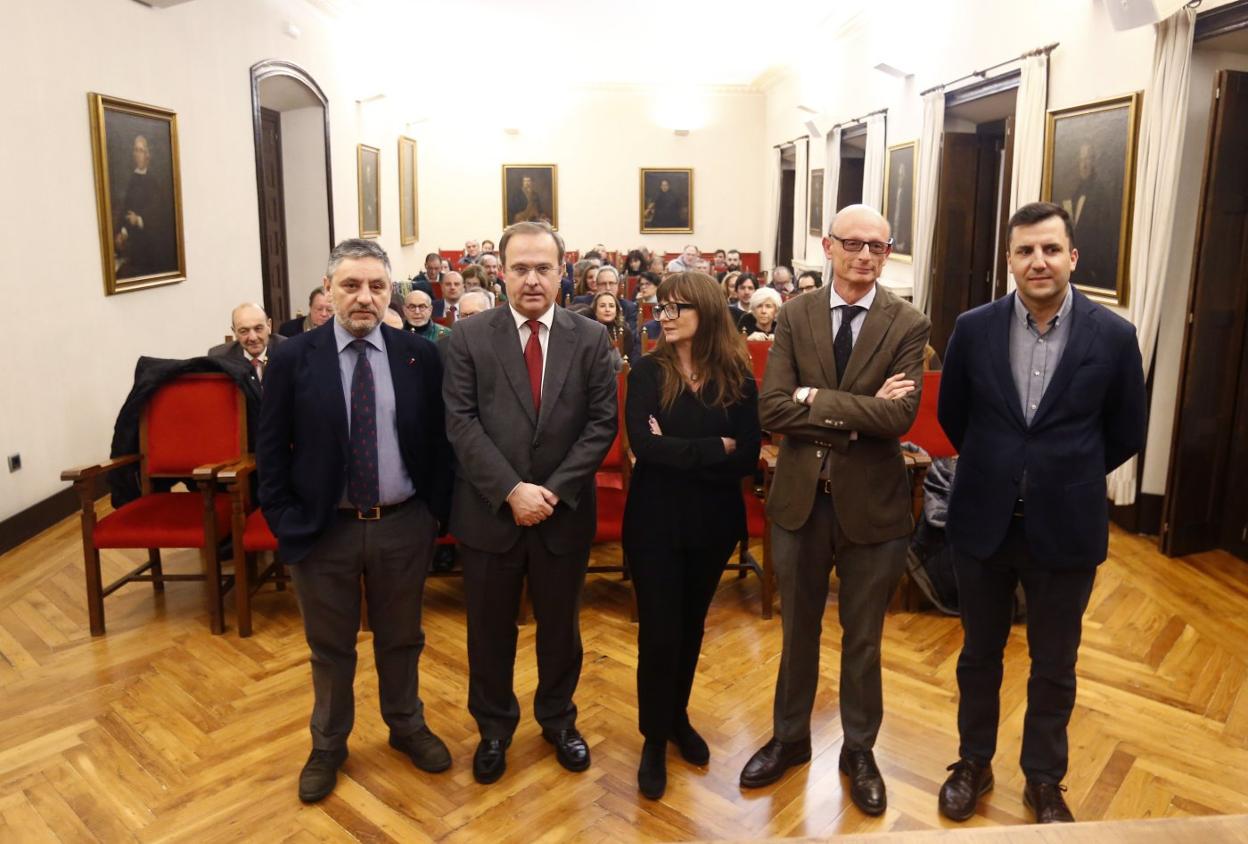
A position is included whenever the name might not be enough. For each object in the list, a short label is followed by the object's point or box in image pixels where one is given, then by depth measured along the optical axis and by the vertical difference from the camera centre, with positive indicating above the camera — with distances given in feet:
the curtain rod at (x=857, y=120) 37.10 +5.59
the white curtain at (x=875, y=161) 37.22 +3.61
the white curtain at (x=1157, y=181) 17.98 +1.44
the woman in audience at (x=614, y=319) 24.09 -1.85
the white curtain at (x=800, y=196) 52.44 +3.09
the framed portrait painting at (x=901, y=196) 33.73 +2.05
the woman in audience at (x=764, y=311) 24.58 -1.58
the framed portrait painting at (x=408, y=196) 54.49 +2.87
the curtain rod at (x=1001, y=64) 23.21 +5.08
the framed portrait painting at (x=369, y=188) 45.21 +2.78
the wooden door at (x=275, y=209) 39.09 +1.44
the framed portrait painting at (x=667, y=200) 65.51 +3.35
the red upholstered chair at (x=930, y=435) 17.79 -3.45
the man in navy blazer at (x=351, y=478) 10.04 -2.52
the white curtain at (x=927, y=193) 30.50 +1.94
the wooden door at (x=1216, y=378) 17.65 -2.38
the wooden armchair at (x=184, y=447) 15.58 -3.51
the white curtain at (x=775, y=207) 60.29 +2.80
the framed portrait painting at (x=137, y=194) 22.70 +1.22
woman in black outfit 10.11 -2.21
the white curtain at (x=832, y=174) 44.80 +3.65
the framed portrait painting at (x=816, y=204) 48.39 +2.42
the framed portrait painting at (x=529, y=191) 64.34 +3.82
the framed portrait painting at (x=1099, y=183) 19.85 +1.57
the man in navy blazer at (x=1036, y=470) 9.27 -2.17
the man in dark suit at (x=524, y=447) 10.14 -2.17
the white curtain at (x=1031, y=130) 23.43 +3.09
